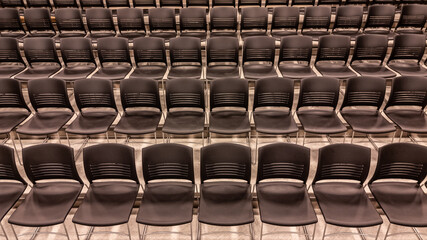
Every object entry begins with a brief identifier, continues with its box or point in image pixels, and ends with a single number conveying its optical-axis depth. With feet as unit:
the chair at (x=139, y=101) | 12.02
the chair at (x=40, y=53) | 14.76
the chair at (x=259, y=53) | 14.40
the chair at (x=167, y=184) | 8.82
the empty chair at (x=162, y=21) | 17.02
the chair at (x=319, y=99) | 11.98
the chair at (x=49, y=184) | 8.84
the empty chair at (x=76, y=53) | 14.74
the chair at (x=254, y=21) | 16.94
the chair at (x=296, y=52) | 14.46
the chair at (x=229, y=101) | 11.89
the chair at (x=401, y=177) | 8.86
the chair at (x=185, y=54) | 14.47
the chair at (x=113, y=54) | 14.55
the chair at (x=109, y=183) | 8.86
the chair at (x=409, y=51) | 14.52
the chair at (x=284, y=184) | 8.77
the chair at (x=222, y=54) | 14.43
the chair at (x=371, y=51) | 14.53
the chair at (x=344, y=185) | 8.71
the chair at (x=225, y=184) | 8.80
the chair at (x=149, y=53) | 14.53
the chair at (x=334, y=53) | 14.51
